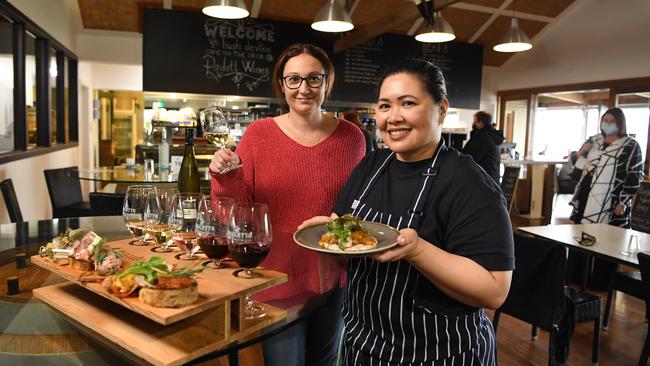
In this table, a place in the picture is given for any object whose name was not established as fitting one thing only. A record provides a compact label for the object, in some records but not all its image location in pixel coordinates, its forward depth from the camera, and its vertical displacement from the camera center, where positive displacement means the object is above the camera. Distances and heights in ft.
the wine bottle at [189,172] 6.81 -0.47
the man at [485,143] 17.69 +0.33
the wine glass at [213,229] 3.88 -0.71
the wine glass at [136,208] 4.52 -0.65
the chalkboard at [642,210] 13.04 -1.47
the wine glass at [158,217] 4.41 -0.72
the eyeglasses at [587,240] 9.91 -1.80
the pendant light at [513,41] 18.02 +4.32
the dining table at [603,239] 9.25 -1.86
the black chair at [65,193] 12.99 -1.57
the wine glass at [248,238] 3.69 -0.74
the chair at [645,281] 8.18 -2.19
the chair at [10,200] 9.85 -1.34
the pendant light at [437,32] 16.03 +4.04
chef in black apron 3.64 -0.78
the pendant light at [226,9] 12.49 +3.66
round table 3.37 -1.43
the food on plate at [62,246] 3.89 -0.91
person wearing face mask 13.85 -0.62
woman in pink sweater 5.20 -0.34
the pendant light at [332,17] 14.34 +3.99
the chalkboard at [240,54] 20.15 +4.28
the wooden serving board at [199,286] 2.92 -1.03
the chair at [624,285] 10.11 -2.82
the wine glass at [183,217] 4.24 -0.67
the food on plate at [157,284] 2.97 -0.93
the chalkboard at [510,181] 24.93 -1.52
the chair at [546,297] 8.29 -2.61
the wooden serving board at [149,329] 2.93 -1.27
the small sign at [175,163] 13.21 -0.60
